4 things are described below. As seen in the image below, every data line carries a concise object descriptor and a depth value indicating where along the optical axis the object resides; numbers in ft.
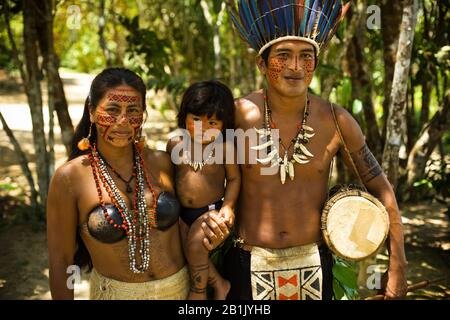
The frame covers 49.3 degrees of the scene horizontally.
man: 7.77
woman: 6.81
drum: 7.66
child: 7.61
